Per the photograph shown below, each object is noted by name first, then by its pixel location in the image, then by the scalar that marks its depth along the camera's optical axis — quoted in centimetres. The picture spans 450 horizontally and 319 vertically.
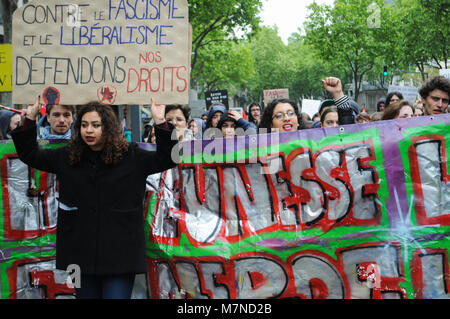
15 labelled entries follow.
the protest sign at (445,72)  848
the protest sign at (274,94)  1128
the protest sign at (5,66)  547
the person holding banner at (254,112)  842
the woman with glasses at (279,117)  397
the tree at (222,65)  2816
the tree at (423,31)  1664
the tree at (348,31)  2580
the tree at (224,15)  1766
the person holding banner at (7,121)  571
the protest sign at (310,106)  1137
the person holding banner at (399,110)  453
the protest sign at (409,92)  1020
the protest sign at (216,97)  1462
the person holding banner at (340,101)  396
